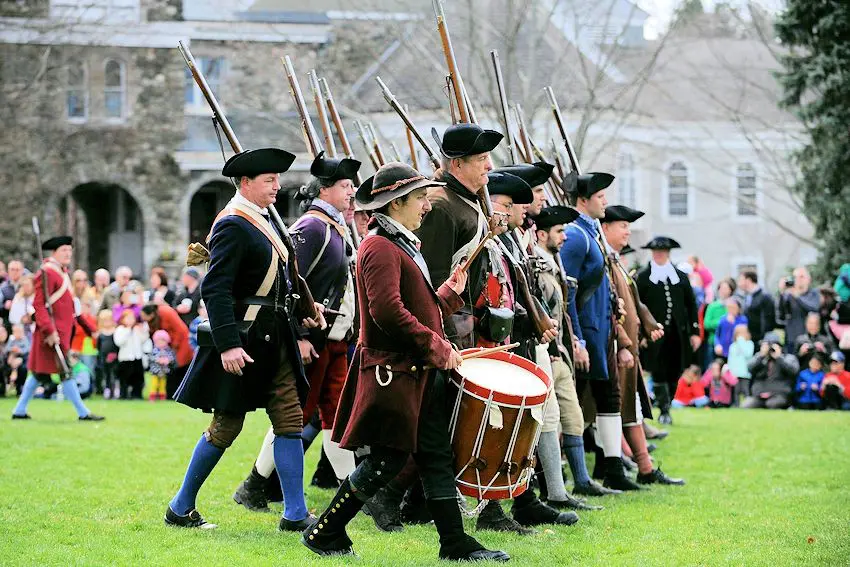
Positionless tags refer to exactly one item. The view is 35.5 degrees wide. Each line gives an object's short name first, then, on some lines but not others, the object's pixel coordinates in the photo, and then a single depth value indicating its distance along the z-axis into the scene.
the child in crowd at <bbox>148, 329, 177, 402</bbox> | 18.42
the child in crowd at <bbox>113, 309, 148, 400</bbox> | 18.72
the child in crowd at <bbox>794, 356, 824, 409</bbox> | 17.58
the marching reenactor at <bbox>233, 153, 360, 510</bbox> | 8.35
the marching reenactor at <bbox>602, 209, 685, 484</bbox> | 9.80
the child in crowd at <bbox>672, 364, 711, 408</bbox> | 18.28
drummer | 6.34
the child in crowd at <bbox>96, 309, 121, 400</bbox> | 19.02
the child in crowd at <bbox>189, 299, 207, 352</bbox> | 18.33
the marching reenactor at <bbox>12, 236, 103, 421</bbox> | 14.38
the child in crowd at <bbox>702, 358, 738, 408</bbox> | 18.25
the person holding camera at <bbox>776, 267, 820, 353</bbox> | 18.91
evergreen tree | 22.42
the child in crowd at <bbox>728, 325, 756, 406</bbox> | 18.27
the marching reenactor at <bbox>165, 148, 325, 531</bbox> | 7.09
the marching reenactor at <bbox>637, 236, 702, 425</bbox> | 14.00
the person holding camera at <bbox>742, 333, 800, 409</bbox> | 17.69
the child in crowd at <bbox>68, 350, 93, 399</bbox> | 18.85
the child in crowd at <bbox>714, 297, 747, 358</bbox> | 18.70
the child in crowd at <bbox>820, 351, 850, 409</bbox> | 17.44
